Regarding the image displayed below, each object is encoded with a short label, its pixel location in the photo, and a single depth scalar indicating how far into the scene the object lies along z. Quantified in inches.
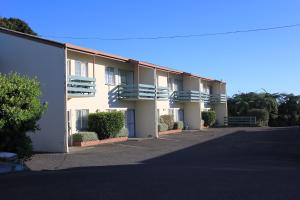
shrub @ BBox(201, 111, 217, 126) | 1312.7
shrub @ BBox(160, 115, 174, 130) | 1056.2
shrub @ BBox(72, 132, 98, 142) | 707.7
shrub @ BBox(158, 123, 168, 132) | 1000.0
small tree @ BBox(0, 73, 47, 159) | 440.9
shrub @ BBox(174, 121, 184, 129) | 1115.8
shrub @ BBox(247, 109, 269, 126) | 1467.1
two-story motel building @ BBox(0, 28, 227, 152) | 652.0
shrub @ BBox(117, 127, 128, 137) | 816.0
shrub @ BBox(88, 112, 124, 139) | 762.0
